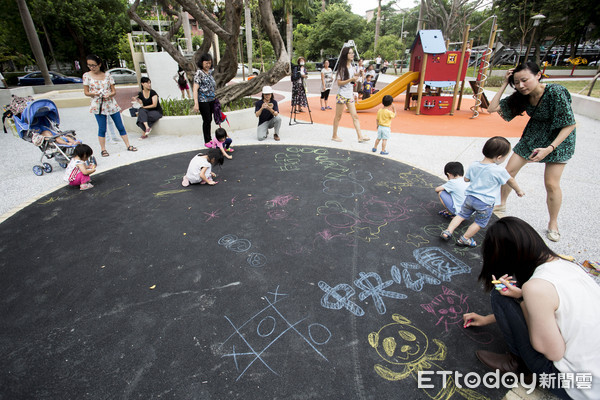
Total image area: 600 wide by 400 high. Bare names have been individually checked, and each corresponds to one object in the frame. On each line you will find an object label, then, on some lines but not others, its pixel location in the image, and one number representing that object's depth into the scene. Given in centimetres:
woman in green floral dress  281
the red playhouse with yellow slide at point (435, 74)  948
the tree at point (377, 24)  3360
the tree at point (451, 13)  1981
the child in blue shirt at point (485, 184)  280
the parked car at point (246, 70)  2800
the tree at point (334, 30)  3719
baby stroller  498
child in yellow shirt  547
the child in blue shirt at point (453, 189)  338
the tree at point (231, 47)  774
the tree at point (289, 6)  2437
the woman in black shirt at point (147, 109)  692
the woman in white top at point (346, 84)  594
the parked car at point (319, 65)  2677
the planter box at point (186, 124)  723
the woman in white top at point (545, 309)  142
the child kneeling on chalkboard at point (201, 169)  444
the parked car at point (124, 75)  2280
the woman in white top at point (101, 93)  527
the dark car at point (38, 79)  2009
